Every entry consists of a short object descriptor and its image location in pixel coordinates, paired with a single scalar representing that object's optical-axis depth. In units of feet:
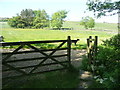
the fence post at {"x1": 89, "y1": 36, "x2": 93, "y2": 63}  21.20
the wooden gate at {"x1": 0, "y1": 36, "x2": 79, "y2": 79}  17.28
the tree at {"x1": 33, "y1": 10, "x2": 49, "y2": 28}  204.85
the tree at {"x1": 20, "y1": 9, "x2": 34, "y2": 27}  211.41
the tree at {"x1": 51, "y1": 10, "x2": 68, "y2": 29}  201.89
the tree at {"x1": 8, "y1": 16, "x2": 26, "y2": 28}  197.47
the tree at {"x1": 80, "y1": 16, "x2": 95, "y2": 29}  176.46
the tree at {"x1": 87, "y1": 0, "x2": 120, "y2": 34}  17.24
